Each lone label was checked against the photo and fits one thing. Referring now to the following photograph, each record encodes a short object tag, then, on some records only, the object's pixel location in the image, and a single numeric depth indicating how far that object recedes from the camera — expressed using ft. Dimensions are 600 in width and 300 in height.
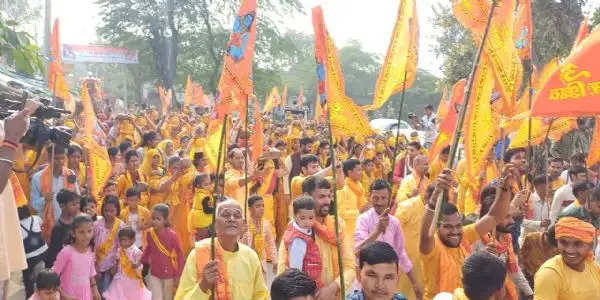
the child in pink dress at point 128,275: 20.08
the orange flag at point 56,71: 30.25
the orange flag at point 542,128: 22.41
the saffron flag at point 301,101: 81.52
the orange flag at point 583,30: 21.17
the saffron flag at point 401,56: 17.62
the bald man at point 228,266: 13.12
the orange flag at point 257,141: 25.09
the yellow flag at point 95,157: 23.20
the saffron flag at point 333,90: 15.07
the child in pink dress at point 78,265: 18.31
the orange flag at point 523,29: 20.70
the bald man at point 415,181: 23.44
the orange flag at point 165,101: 56.91
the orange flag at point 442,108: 33.84
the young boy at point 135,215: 23.07
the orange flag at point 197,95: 62.56
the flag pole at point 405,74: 16.05
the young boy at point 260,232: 21.74
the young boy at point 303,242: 15.11
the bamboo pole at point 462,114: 12.91
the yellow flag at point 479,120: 14.32
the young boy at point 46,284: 16.71
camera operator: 10.46
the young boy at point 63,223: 19.83
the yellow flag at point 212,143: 18.39
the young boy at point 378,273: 10.75
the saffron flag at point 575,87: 14.20
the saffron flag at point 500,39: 14.35
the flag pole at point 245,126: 17.54
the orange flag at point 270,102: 51.81
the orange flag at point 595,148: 22.74
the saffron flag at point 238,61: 15.40
